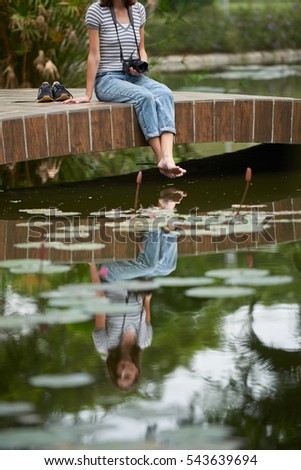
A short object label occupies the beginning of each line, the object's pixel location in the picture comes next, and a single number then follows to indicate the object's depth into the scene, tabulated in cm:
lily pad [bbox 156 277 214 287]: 646
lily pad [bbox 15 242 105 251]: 734
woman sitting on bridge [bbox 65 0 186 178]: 993
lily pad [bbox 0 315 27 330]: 572
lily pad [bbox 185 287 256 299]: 621
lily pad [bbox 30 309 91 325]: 573
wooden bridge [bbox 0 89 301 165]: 969
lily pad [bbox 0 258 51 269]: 694
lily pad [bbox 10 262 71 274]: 677
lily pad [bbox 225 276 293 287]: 646
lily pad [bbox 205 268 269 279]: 666
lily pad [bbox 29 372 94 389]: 490
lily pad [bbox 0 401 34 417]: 462
